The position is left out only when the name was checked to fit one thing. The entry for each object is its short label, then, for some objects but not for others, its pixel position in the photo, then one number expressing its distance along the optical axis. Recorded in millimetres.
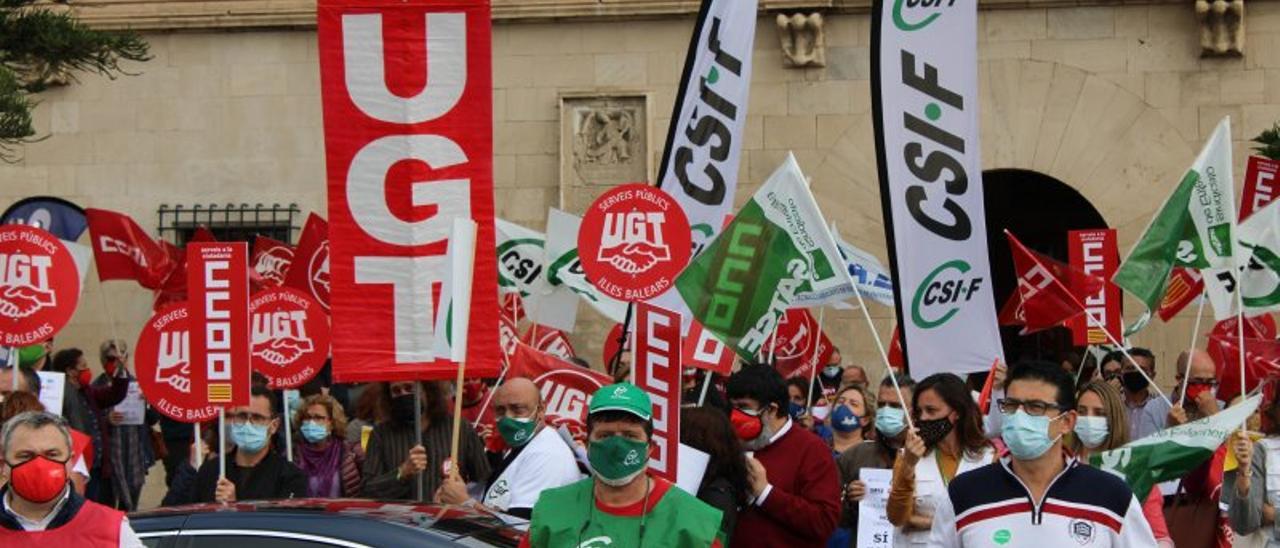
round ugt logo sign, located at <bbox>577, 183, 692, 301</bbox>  11844
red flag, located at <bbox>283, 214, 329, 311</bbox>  17141
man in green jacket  6703
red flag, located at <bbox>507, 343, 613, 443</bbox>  12602
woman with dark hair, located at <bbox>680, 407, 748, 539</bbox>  9117
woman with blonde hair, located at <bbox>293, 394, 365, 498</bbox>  12430
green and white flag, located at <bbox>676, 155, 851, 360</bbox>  11719
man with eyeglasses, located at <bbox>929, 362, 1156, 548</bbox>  6641
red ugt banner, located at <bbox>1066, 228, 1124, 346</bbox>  15367
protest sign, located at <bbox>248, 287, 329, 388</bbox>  13383
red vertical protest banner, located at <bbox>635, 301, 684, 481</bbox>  9203
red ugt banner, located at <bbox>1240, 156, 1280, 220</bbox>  16562
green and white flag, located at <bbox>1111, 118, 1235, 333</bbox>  12531
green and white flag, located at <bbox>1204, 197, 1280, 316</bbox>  13742
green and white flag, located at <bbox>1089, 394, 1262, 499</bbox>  9172
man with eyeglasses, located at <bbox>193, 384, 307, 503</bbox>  11250
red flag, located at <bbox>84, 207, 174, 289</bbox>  19062
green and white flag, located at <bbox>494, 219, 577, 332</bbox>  17375
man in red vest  6879
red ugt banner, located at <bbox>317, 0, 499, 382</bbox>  9852
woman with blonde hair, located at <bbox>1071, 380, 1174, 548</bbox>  9633
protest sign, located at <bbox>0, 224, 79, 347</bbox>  13961
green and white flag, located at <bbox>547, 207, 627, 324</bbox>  17047
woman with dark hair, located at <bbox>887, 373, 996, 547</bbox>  8750
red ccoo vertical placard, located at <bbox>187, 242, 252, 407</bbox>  11656
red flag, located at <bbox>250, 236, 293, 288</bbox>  18625
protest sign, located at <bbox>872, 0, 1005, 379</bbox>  11816
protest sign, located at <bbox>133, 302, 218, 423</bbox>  12133
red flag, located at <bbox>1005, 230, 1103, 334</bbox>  15734
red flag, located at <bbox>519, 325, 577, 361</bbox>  17641
